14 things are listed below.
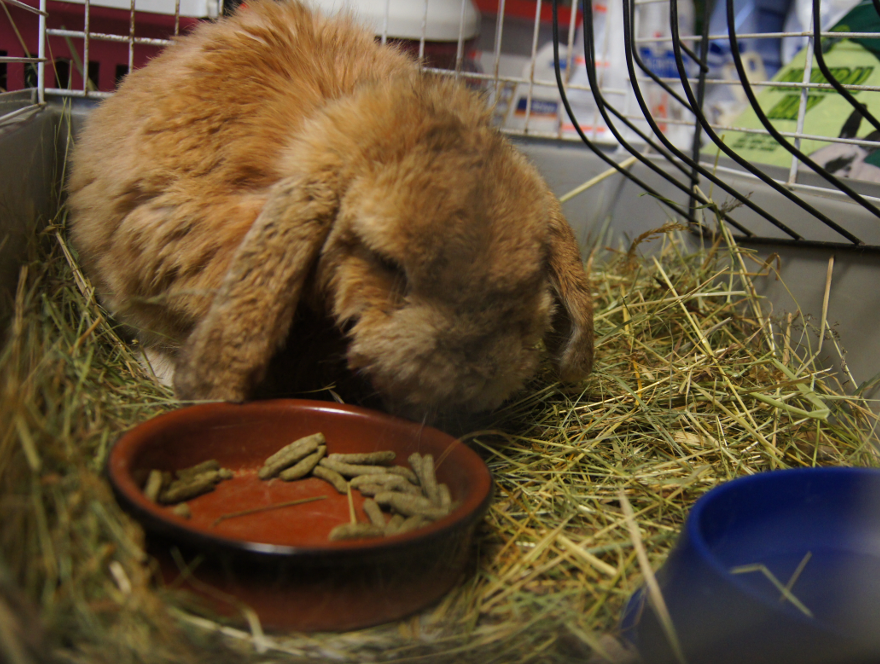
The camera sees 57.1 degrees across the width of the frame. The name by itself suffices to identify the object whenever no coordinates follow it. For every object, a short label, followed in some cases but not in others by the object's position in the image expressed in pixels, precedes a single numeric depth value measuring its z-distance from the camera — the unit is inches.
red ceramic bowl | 9.5
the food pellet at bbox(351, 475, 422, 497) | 12.3
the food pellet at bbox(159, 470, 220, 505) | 11.3
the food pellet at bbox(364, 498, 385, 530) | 11.6
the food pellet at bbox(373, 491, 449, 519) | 11.4
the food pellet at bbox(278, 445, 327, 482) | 12.5
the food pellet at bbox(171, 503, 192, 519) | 11.0
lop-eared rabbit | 11.9
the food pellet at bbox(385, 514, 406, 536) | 11.1
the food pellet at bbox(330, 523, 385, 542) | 10.8
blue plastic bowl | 8.5
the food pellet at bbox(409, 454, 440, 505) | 12.0
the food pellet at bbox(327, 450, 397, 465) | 12.8
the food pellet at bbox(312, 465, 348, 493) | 12.4
